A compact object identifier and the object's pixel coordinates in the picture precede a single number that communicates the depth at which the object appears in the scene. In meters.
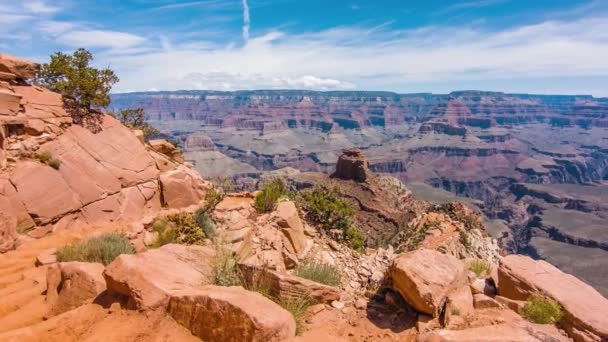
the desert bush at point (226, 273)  6.97
